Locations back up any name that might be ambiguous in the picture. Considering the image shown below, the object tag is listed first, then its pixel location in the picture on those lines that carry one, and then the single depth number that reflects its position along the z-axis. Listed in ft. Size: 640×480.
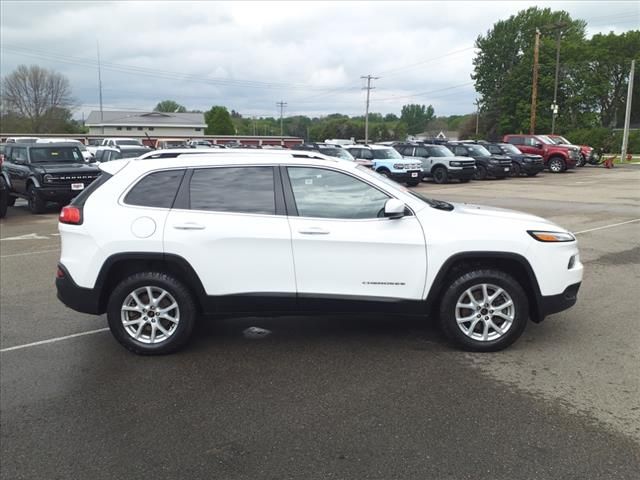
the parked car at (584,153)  112.45
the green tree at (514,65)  223.92
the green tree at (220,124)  390.21
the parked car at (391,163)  75.72
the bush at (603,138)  181.06
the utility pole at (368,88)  255.70
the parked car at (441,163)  83.15
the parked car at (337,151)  76.05
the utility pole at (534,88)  146.51
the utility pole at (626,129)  132.61
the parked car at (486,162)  90.84
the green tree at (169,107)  497.38
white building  321.32
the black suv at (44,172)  49.65
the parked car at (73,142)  56.43
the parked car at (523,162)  95.55
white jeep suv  15.38
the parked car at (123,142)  127.24
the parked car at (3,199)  47.67
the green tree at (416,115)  573.33
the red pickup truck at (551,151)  105.50
